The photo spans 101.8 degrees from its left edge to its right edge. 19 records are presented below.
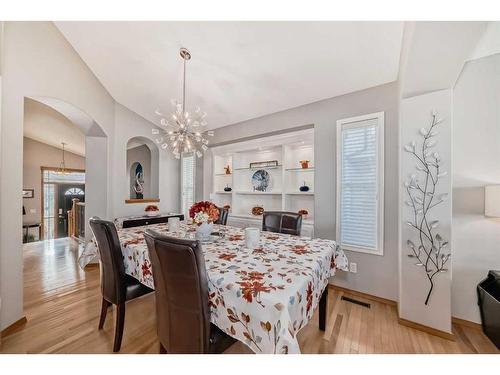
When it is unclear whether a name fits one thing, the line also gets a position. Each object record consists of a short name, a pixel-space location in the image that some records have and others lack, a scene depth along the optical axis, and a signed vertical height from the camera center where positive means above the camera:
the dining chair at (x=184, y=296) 0.98 -0.56
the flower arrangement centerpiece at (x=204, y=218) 1.80 -0.27
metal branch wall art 1.77 -0.13
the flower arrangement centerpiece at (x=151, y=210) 3.95 -0.45
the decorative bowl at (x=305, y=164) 3.09 +0.36
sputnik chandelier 2.23 +0.62
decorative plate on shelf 3.61 +0.13
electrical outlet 2.42 -0.95
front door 6.81 -0.57
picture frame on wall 5.93 -0.19
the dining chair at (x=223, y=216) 2.77 -0.40
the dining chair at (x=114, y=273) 1.51 -0.66
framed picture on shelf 3.44 +0.41
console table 3.33 -0.59
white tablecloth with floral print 0.84 -0.48
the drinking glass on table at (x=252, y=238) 1.59 -0.40
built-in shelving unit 3.19 +0.21
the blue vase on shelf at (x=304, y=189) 3.05 -0.02
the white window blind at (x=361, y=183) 2.28 +0.05
